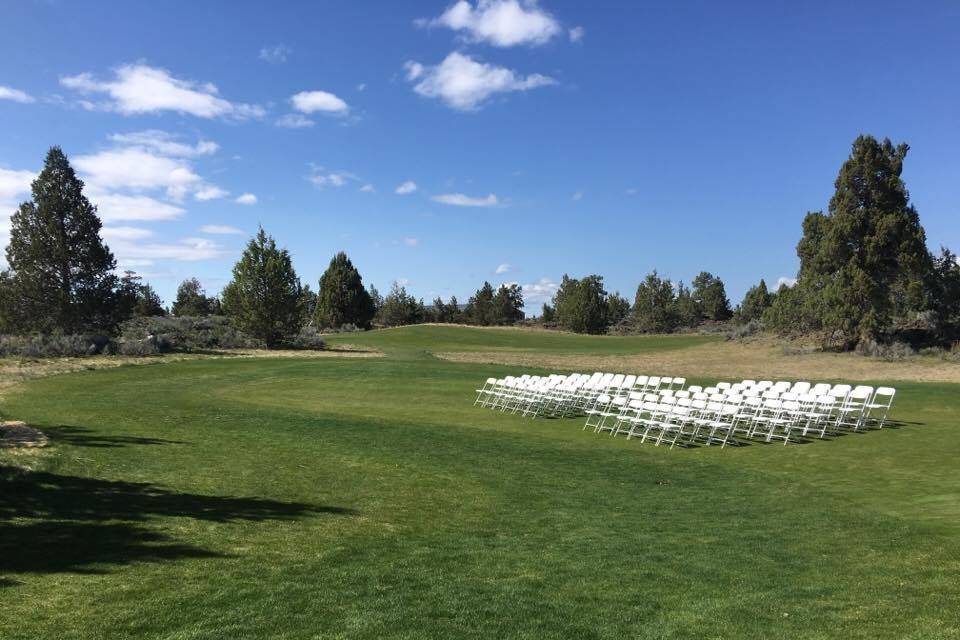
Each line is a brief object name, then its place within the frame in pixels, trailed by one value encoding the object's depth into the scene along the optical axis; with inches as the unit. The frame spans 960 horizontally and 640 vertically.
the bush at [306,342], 1777.8
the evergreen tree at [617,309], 3565.5
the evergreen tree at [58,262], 1336.1
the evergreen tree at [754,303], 2878.9
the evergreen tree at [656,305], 3306.8
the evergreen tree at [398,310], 3334.2
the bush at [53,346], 1218.6
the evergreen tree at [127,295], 1437.0
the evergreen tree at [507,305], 3503.9
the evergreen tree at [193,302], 3046.3
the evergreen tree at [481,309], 3486.7
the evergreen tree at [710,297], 3540.8
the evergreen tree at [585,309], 3031.5
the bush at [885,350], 1357.0
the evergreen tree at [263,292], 1673.2
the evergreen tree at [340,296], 2778.1
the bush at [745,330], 2143.5
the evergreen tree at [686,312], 3398.1
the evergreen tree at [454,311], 3560.5
